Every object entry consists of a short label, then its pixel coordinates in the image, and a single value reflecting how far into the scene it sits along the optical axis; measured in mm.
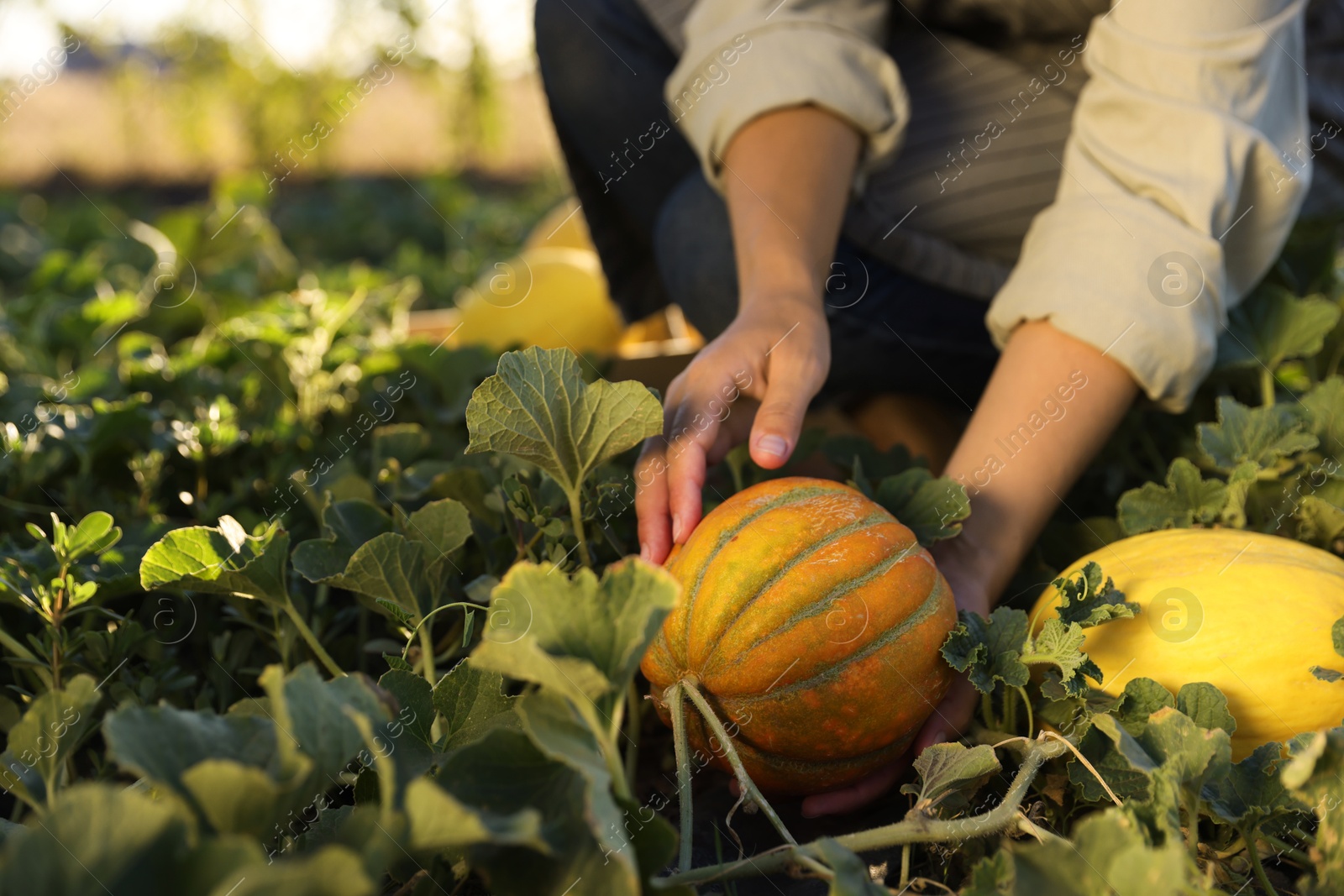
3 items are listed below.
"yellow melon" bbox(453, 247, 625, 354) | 2859
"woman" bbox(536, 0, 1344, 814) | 1370
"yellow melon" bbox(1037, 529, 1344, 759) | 1146
